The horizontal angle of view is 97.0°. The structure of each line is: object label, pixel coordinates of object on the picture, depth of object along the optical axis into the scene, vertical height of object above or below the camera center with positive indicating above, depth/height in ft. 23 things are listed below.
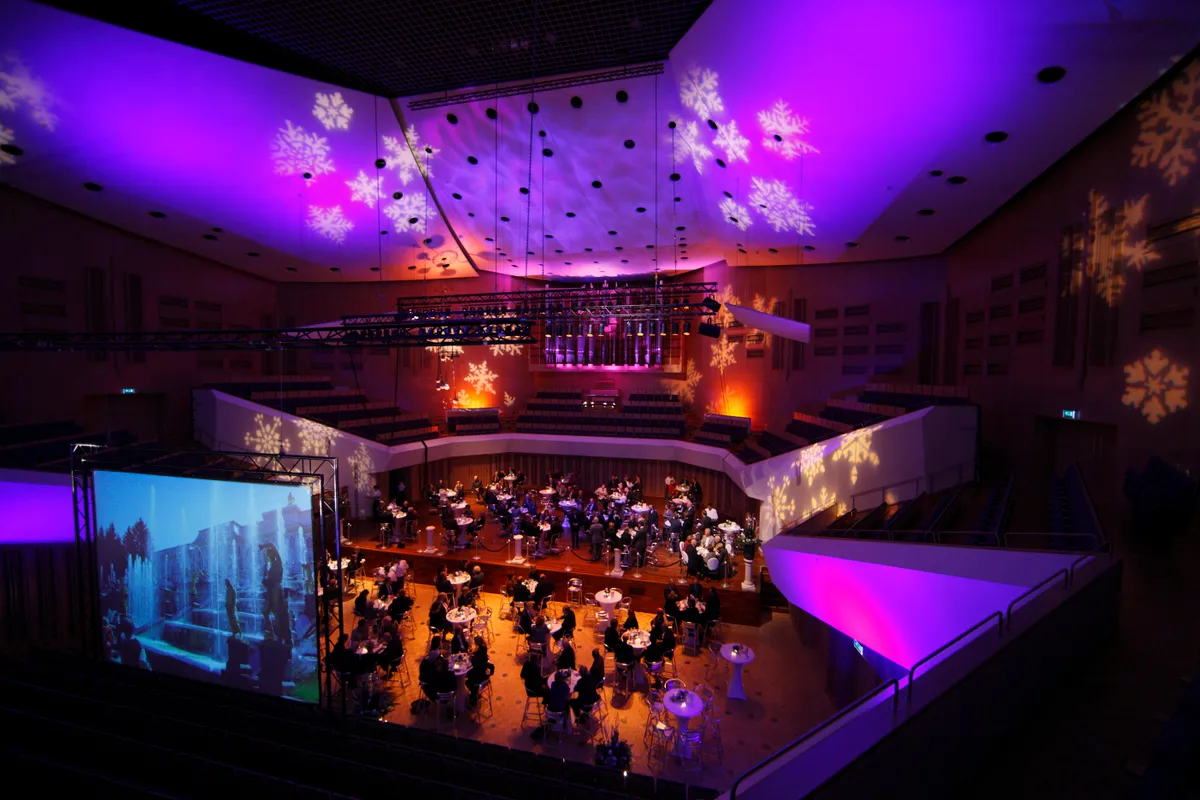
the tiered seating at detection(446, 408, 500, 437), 55.31 -6.08
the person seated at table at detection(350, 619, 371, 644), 26.61 -13.88
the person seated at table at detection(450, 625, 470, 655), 22.75 -12.59
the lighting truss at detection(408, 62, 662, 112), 27.50 +15.27
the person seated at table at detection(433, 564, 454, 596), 28.84 -12.03
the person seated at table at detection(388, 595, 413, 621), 25.99 -11.86
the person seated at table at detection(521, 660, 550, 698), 20.35 -12.11
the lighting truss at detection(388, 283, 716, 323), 32.68 +5.26
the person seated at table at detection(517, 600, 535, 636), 27.02 -13.18
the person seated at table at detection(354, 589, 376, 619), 26.96 -12.46
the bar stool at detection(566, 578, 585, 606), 31.53 -13.93
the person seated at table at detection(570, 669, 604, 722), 20.01 -12.42
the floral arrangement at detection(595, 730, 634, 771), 17.29 -12.82
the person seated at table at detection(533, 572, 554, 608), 27.12 -11.65
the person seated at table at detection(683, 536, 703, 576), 30.71 -11.24
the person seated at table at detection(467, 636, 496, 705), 21.29 -12.31
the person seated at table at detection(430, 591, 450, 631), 25.00 -11.92
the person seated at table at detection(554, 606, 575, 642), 24.30 -11.93
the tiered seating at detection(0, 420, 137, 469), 28.99 -4.97
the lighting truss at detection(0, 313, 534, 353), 26.18 +1.28
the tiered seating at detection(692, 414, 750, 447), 47.70 -6.25
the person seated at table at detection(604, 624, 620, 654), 22.76 -11.80
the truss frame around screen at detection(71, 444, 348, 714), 20.06 -6.34
